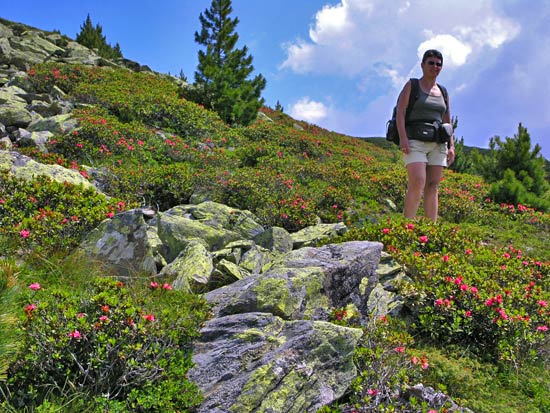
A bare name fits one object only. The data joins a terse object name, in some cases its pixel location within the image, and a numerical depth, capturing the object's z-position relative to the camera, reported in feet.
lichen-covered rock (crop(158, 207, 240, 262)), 19.70
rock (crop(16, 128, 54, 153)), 35.42
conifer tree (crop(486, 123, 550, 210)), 42.42
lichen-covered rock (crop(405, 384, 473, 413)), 10.69
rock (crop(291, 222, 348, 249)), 22.70
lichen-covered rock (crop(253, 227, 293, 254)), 20.99
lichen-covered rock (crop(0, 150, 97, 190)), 24.38
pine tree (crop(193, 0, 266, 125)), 69.56
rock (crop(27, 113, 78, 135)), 40.19
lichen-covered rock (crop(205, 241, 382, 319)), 12.77
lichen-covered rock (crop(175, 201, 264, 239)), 23.70
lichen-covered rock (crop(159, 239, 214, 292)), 15.56
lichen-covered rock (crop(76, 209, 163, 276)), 16.80
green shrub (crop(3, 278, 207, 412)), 9.47
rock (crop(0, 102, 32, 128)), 40.50
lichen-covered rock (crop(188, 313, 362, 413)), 9.53
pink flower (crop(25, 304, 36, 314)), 10.14
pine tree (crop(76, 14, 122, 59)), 126.62
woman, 21.18
